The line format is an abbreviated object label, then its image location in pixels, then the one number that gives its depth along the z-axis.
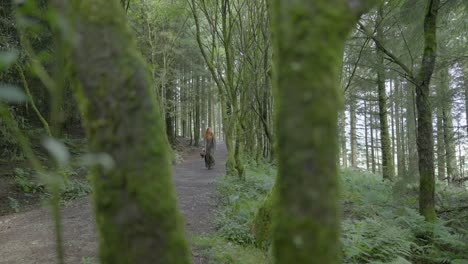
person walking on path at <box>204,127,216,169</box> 15.05
